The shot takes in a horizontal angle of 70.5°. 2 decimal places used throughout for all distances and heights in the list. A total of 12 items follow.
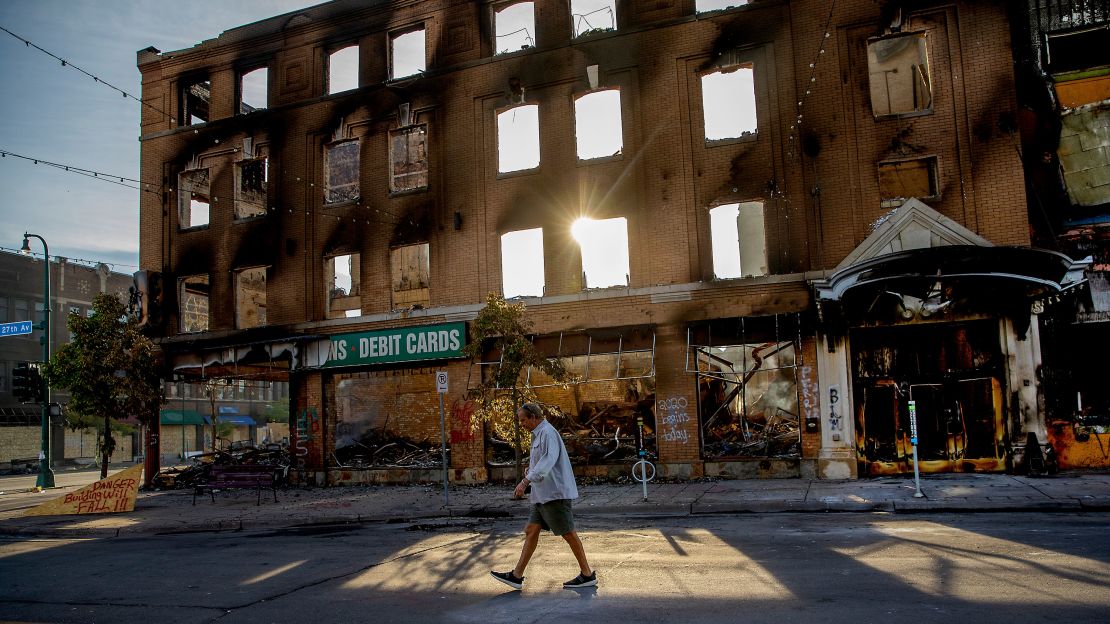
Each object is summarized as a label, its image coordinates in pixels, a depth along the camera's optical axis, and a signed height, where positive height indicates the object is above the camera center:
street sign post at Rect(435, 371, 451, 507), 15.49 +0.08
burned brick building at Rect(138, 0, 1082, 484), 16.98 +3.71
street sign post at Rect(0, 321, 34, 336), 23.98 +2.35
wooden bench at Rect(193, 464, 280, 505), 17.59 -1.87
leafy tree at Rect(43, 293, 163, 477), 20.86 +0.94
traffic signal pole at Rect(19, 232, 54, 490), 26.10 -0.91
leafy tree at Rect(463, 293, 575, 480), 16.73 +0.50
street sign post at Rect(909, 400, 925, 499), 13.15 -1.13
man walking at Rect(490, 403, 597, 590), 7.07 -1.08
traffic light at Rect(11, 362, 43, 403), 24.55 +0.67
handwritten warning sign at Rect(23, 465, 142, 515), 16.86 -2.10
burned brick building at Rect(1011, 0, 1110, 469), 16.27 +3.79
